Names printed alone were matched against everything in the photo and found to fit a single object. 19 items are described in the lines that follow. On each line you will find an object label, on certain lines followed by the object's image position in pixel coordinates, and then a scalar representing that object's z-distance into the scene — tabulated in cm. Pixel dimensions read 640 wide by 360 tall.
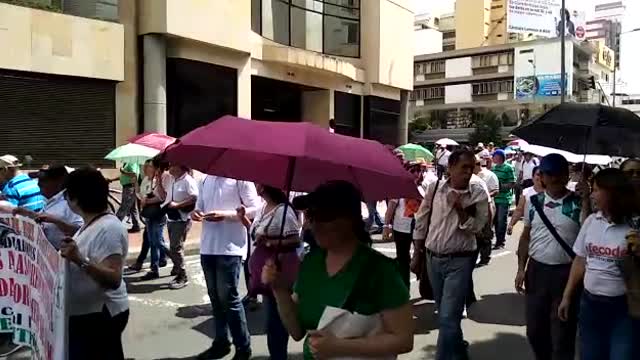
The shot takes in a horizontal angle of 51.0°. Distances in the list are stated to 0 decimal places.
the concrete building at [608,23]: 12494
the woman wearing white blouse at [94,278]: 349
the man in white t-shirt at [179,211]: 803
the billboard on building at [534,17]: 6166
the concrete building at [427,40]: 10206
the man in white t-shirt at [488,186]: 1003
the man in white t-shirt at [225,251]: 527
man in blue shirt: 611
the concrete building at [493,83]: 7762
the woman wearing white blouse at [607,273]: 395
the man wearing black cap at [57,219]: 460
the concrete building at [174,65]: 1500
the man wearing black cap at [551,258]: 457
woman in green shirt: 237
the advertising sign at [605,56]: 10100
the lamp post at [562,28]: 2864
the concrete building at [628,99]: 9650
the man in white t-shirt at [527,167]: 1316
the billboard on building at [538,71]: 7694
